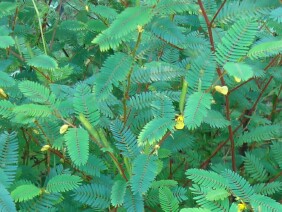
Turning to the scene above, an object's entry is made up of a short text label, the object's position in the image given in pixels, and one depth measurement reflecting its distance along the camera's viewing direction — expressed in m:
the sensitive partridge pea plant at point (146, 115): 1.05
